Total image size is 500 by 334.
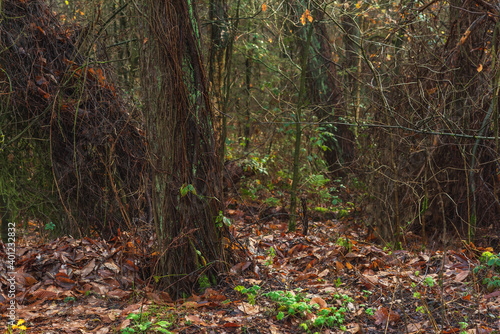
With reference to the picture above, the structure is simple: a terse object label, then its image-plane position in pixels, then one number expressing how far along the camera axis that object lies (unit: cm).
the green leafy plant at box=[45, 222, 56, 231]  592
